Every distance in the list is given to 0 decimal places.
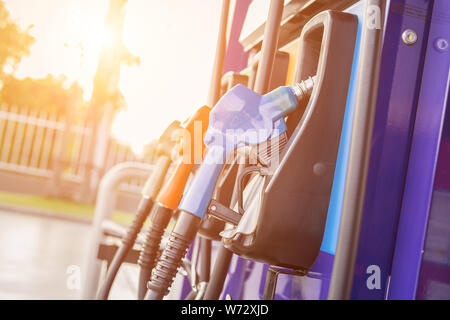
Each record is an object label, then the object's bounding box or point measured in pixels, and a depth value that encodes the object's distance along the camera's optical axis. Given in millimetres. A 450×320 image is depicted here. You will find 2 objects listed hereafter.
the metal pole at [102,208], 1354
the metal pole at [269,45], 658
